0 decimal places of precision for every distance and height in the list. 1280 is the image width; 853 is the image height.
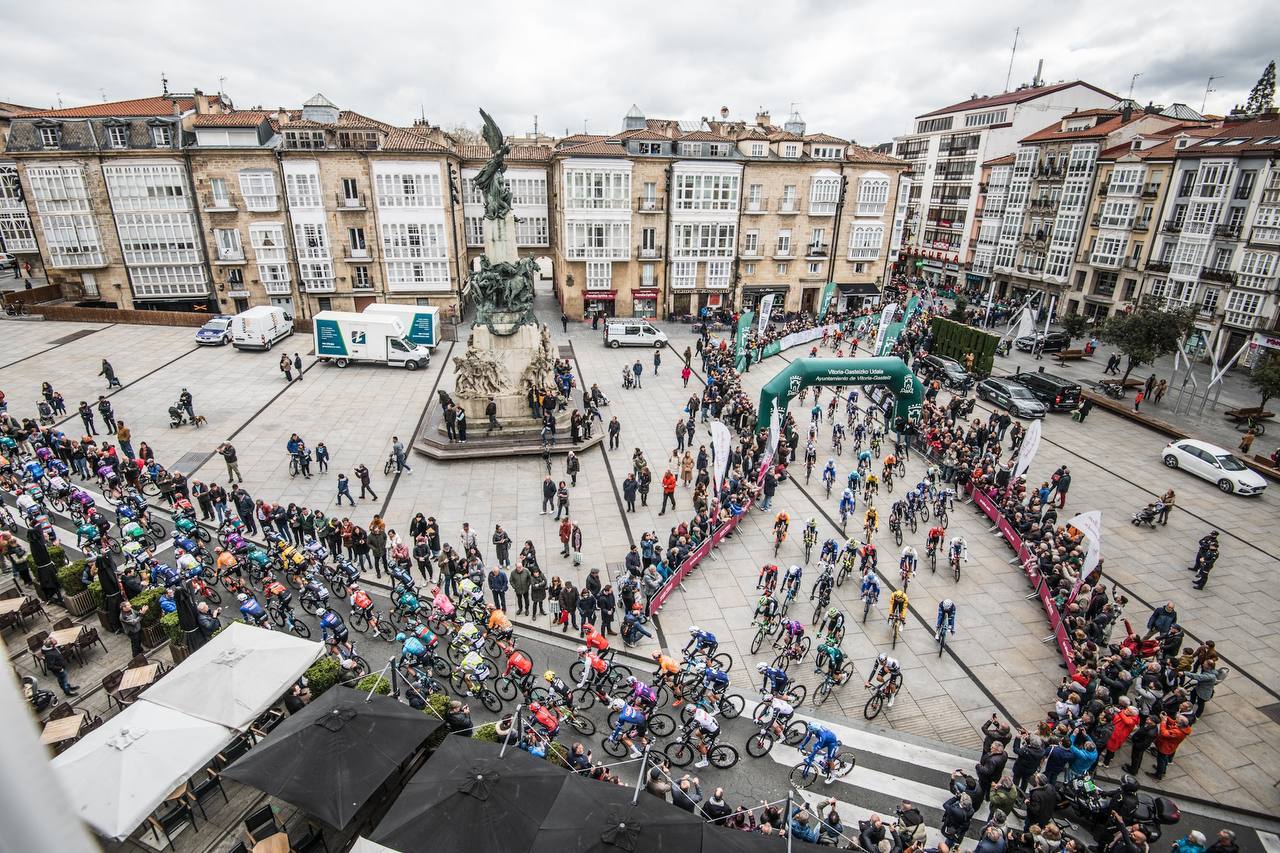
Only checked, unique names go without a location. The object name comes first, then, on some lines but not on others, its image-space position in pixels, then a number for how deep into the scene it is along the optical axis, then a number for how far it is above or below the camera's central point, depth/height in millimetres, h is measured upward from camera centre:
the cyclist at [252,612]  15445 -9000
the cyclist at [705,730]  13273 -9740
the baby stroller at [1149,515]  23266 -9615
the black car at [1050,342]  46375 -8225
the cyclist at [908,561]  18891 -9166
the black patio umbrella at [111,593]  15688 -8787
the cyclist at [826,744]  12906 -9658
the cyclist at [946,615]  16359 -9192
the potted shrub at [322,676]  13969 -9287
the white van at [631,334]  44094 -7750
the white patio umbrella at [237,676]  11945 -8303
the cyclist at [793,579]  17609 -9112
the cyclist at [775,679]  14305 -9387
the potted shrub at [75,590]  16375 -9069
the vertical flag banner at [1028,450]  23516 -7644
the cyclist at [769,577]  17109 -8867
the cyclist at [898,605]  16672 -9100
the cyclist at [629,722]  13227 -9623
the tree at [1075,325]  47219 -7060
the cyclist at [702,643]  15016 -9118
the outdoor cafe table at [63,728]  12304 -9242
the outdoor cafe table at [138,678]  13623 -9205
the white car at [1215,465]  25938 -9215
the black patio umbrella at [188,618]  14664 -8683
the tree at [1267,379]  31609 -7003
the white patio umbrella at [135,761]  10117 -8456
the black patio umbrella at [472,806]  9930 -8671
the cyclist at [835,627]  15648 -9066
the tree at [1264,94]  55312 +10140
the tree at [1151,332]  36656 -5782
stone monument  27422 -4988
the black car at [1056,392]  34594 -8522
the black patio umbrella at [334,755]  10594 -8600
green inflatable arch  26922 -6270
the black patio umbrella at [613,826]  9750 -8722
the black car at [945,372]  36906 -8304
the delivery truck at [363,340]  37375 -7210
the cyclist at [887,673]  14680 -9443
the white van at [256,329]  40000 -7286
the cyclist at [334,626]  15234 -9050
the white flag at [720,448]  21359 -7157
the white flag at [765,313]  41875 -5958
